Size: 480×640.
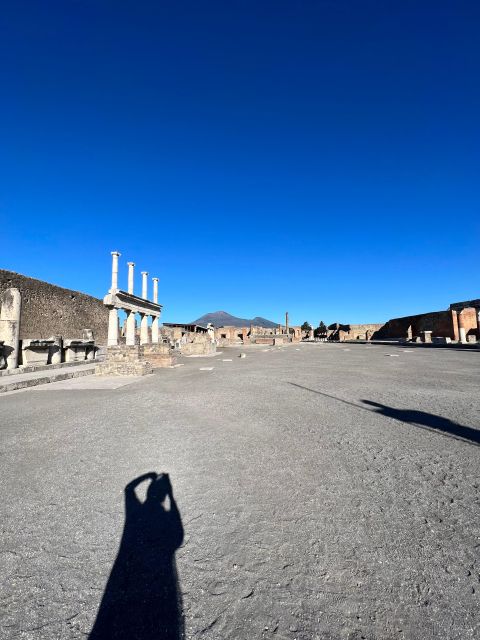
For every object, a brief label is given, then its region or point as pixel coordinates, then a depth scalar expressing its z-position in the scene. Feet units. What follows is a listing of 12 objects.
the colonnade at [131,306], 61.00
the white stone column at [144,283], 80.69
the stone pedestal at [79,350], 54.03
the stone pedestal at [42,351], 43.42
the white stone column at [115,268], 61.46
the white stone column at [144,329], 80.38
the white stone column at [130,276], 72.54
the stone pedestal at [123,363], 40.57
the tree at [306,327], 352.49
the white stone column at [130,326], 68.90
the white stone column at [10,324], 39.48
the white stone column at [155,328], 88.82
